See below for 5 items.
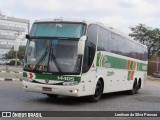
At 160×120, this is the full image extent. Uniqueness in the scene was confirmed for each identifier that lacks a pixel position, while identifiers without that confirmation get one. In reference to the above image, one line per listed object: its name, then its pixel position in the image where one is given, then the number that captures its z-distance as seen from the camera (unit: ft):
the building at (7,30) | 445.50
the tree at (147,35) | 223.71
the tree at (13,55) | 335.06
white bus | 45.19
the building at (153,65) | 256.85
